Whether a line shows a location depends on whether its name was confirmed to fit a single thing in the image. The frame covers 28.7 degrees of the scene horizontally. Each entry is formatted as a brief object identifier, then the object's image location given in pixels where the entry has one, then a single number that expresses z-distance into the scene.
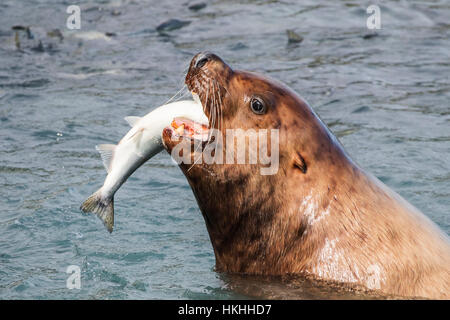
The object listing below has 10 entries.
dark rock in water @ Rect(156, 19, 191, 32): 11.99
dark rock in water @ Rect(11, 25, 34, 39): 11.28
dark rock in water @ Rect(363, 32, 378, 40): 11.37
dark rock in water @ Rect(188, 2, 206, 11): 12.96
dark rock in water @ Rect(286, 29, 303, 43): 11.22
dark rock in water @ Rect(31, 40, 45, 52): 10.73
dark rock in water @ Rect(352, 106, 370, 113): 8.67
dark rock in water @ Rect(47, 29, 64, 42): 11.44
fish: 4.31
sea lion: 4.23
